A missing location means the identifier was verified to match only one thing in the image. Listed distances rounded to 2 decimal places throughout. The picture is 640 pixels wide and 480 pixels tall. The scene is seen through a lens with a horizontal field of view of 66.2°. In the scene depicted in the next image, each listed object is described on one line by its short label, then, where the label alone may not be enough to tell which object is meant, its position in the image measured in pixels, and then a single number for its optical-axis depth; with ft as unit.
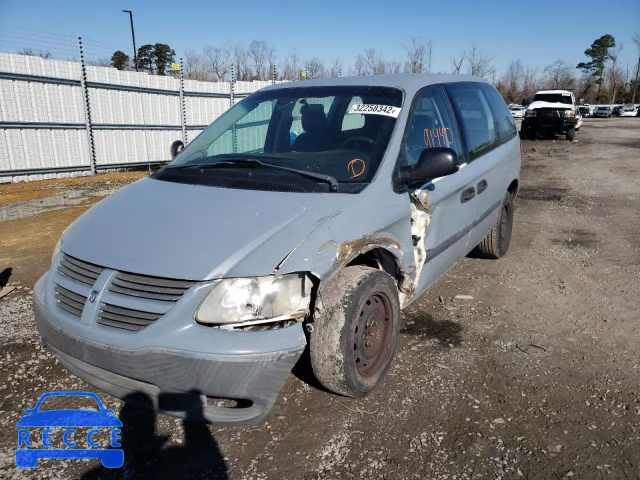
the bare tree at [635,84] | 220.84
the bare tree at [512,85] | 200.64
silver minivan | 7.12
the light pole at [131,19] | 121.43
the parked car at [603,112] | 155.33
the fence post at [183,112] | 43.88
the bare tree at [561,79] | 246.47
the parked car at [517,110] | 136.87
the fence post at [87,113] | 36.01
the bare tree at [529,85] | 227.75
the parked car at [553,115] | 64.54
